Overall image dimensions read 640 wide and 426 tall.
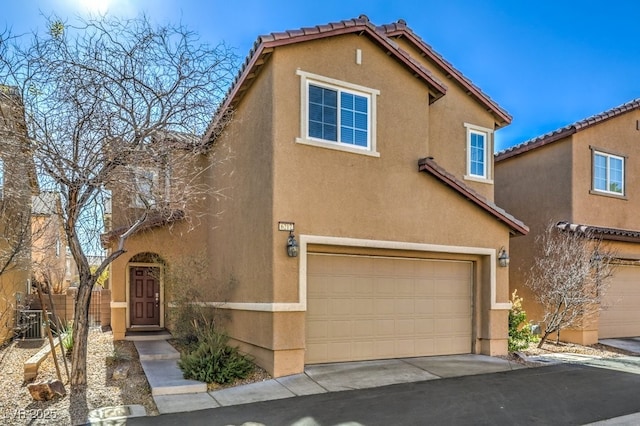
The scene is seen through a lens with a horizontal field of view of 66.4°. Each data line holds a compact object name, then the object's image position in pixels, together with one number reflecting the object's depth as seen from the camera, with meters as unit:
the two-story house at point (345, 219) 10.42
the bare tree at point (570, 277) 14.52
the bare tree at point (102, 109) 9.16
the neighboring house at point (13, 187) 9.07
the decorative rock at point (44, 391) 8.34
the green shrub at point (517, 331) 13.25
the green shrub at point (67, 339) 11.95
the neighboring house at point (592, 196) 16.39
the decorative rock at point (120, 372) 10.11
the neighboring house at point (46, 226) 9.67
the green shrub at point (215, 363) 9.56
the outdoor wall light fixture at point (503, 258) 12.86
